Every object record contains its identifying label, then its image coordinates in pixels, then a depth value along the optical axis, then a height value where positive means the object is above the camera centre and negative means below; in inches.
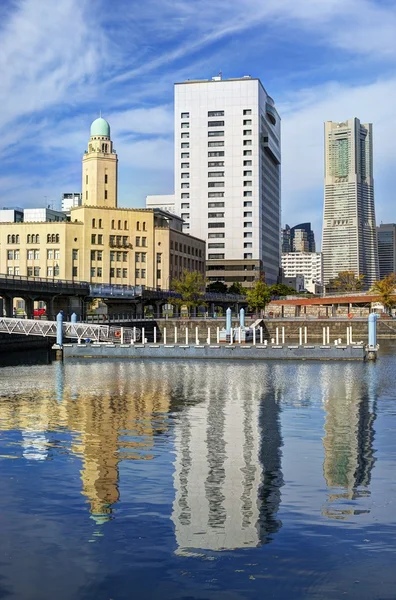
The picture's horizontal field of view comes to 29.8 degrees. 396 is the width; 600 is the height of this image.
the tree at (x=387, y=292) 6569.9 +283.8
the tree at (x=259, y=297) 6422.2 +240.0
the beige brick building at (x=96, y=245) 6314.0 +690.1
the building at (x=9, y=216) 7839.6 +1155.9
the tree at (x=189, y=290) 6082.7 +289.8
